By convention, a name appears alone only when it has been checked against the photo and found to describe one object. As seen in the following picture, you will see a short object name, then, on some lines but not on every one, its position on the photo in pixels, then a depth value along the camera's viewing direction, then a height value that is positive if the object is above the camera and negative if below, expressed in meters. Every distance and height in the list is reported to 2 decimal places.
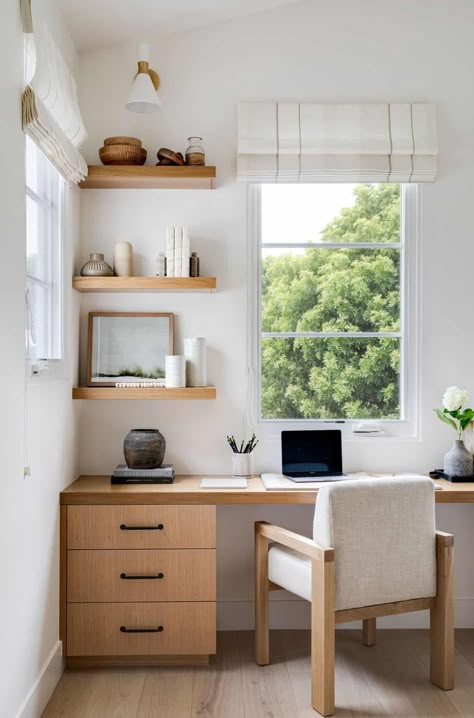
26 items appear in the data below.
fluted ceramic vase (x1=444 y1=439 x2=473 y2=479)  3.19 -0.46
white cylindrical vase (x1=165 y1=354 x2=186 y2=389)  3.19 -0.05
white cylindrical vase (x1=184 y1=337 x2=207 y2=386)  3.25 +0.00
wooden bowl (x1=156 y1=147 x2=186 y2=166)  3.19 +0.95
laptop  3.29 -0.43
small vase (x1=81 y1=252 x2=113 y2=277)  3.21 +0.44
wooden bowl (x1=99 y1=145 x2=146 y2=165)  3.20 +0.96
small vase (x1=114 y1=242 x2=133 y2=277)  3.27 +0.48
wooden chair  2.54 -0.76
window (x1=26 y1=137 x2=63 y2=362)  2.63 +0.43
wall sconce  3.09 +1.21
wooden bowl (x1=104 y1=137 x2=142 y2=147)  3.20 +1.02
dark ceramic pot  3.16 -0.40
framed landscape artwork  3.33 +0.09
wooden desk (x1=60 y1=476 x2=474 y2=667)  2.89 -0.88
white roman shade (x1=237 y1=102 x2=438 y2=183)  3.32 +1.05
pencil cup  3.28 -0.48
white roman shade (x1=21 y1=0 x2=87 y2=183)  2.37 +0.98
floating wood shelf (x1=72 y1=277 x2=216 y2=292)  3.16 +0.36
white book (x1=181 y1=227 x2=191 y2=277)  3.21 +0.49
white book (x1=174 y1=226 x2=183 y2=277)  3.22 +0.52
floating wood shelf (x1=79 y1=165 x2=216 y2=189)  3.18 +0.86
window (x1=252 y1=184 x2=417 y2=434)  3.46 +0.29
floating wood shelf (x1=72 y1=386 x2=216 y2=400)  3.17 -0.14
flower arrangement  3.21 -0.23
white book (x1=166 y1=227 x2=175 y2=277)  3.22 +0.52
